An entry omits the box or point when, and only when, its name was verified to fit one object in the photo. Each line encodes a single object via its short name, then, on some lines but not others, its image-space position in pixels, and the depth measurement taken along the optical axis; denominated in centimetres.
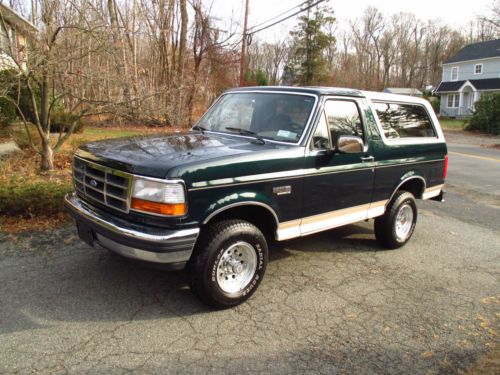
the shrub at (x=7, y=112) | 1463
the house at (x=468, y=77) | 4478
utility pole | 2495
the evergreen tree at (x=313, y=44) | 4716
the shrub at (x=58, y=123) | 1491
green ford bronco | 336
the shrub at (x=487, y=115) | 2756
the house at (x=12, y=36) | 721
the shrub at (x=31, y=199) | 552
